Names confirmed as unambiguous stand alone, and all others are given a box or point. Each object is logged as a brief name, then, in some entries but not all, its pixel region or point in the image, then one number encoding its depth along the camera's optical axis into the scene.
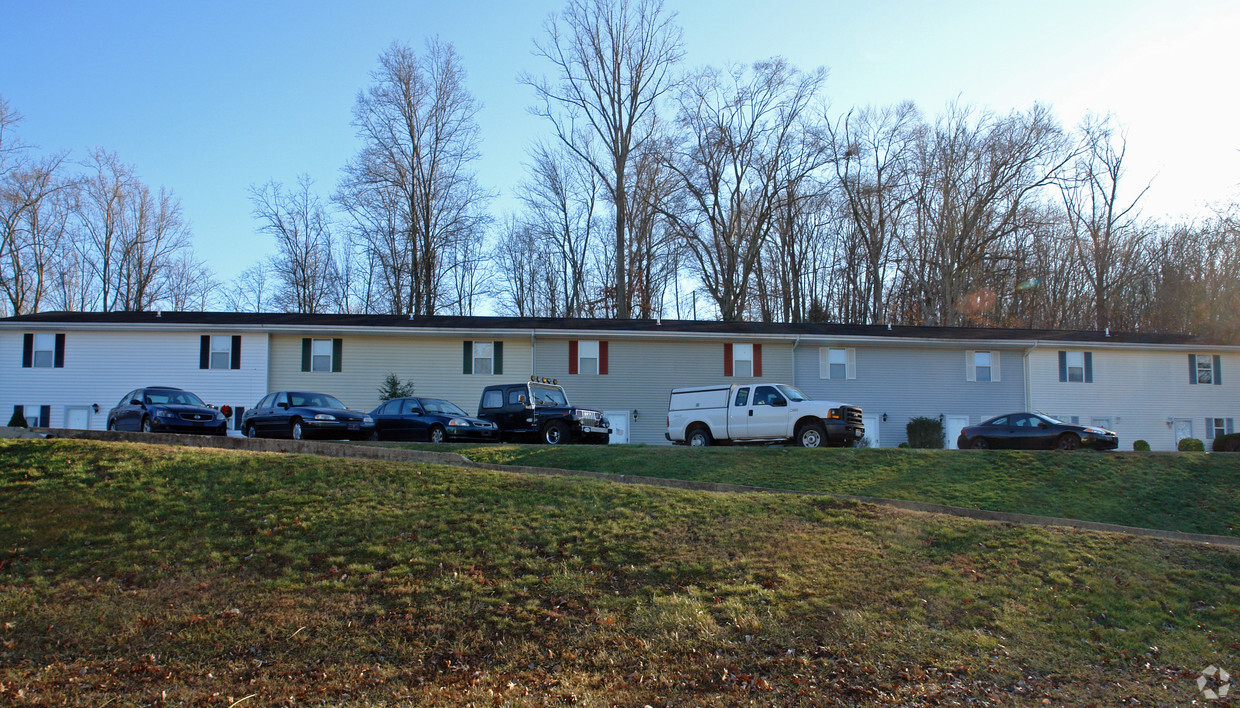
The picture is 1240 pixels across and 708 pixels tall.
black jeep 20.59
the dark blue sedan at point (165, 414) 19.00
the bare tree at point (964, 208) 41.00
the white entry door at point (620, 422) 27.33
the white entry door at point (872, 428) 28.06
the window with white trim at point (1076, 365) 29.73
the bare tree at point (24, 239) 38.84
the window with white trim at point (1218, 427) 30.30
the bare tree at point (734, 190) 42.81
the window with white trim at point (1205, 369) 30.64
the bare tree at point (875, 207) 43.50
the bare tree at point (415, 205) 40.03
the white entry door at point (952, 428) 28.48
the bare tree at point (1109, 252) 43.06
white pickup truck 19.06
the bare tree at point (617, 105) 41.34
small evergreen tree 26.31
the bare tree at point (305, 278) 45.28
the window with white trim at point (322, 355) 26.83
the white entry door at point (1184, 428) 29.95
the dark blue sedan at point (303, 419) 19.17
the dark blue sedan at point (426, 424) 19.95
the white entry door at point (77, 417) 25.80
